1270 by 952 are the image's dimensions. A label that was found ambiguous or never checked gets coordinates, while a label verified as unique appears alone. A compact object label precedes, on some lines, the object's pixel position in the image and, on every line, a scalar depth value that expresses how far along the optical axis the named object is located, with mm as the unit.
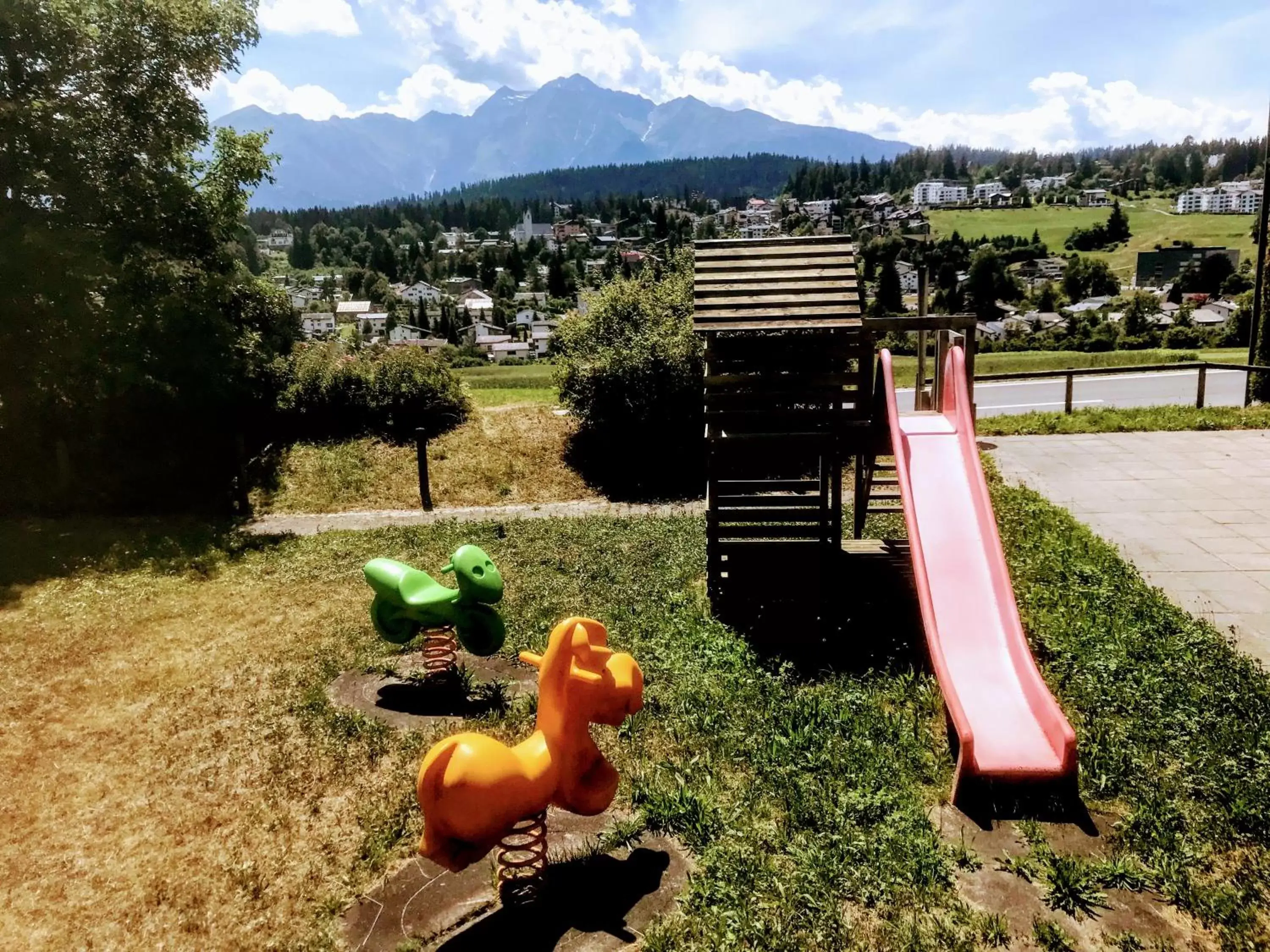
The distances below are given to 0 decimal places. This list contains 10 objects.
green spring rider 7188
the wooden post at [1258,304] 18047
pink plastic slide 5652
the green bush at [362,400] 17375
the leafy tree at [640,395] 16141
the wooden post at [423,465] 14438
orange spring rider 4348
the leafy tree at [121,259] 12656
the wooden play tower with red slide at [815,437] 7910
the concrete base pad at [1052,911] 4410
